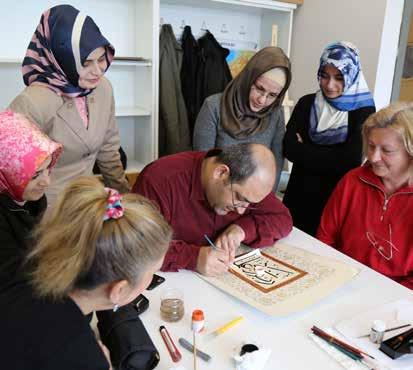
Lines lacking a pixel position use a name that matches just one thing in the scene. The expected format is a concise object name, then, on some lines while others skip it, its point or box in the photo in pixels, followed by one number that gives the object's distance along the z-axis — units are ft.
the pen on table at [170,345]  3.03
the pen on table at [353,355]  3.03
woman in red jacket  4.78
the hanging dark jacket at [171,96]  9.27
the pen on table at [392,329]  3.32
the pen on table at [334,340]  3.12
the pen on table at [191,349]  3.03
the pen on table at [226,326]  3.32
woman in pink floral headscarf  3.97
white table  3.05
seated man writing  4.29
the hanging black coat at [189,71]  9.58
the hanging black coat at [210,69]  9.70
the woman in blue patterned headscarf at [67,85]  4.96
